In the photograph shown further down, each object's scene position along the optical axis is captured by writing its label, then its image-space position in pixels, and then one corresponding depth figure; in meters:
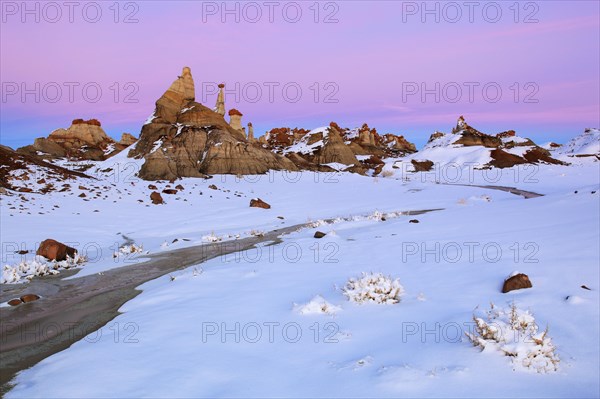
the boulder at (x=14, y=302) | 7.66
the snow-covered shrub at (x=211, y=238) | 14.70
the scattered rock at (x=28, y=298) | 7.87
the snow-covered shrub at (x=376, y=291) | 6.19
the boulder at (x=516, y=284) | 5.94
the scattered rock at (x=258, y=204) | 23.33
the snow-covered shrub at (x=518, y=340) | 3.93
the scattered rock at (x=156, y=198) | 21.78
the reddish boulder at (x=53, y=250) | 11.27
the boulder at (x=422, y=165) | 55.88
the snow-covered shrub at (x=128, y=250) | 12.41
